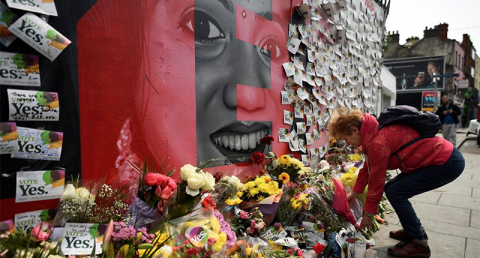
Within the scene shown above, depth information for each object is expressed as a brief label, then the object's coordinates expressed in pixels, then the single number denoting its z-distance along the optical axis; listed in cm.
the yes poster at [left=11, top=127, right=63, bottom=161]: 179
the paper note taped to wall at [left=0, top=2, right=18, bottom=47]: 170
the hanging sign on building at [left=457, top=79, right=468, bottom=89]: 2827
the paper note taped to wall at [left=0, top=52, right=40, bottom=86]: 173
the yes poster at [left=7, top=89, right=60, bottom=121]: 176
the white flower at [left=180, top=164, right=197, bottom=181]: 212
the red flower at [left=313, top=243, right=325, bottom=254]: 258
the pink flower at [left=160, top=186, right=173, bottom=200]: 204
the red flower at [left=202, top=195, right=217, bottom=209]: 207
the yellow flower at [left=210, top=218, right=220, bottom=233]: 197
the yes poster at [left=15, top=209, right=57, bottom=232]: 180
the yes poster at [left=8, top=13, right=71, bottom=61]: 174
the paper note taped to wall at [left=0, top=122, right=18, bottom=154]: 172
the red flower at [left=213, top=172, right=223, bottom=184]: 275
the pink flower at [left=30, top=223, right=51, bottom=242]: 144
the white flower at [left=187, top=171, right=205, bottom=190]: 205
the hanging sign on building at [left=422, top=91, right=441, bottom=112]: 2709
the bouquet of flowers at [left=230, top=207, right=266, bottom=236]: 254
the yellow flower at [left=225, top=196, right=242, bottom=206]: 248
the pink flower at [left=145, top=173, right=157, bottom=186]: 205
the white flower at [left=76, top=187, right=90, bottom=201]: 184
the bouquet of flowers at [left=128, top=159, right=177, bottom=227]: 196
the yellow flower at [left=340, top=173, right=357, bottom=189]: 358
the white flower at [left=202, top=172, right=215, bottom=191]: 213
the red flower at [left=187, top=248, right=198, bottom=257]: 159
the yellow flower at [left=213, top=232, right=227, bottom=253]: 186
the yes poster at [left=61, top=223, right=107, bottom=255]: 164
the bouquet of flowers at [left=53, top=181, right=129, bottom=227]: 175
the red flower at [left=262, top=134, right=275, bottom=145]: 365
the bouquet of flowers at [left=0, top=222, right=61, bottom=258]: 131
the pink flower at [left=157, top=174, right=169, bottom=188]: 209
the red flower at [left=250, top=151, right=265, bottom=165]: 343
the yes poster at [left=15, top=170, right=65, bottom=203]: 181
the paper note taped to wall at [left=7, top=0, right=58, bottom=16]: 173
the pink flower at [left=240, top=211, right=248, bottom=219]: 256
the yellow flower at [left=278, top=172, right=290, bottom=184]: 325
